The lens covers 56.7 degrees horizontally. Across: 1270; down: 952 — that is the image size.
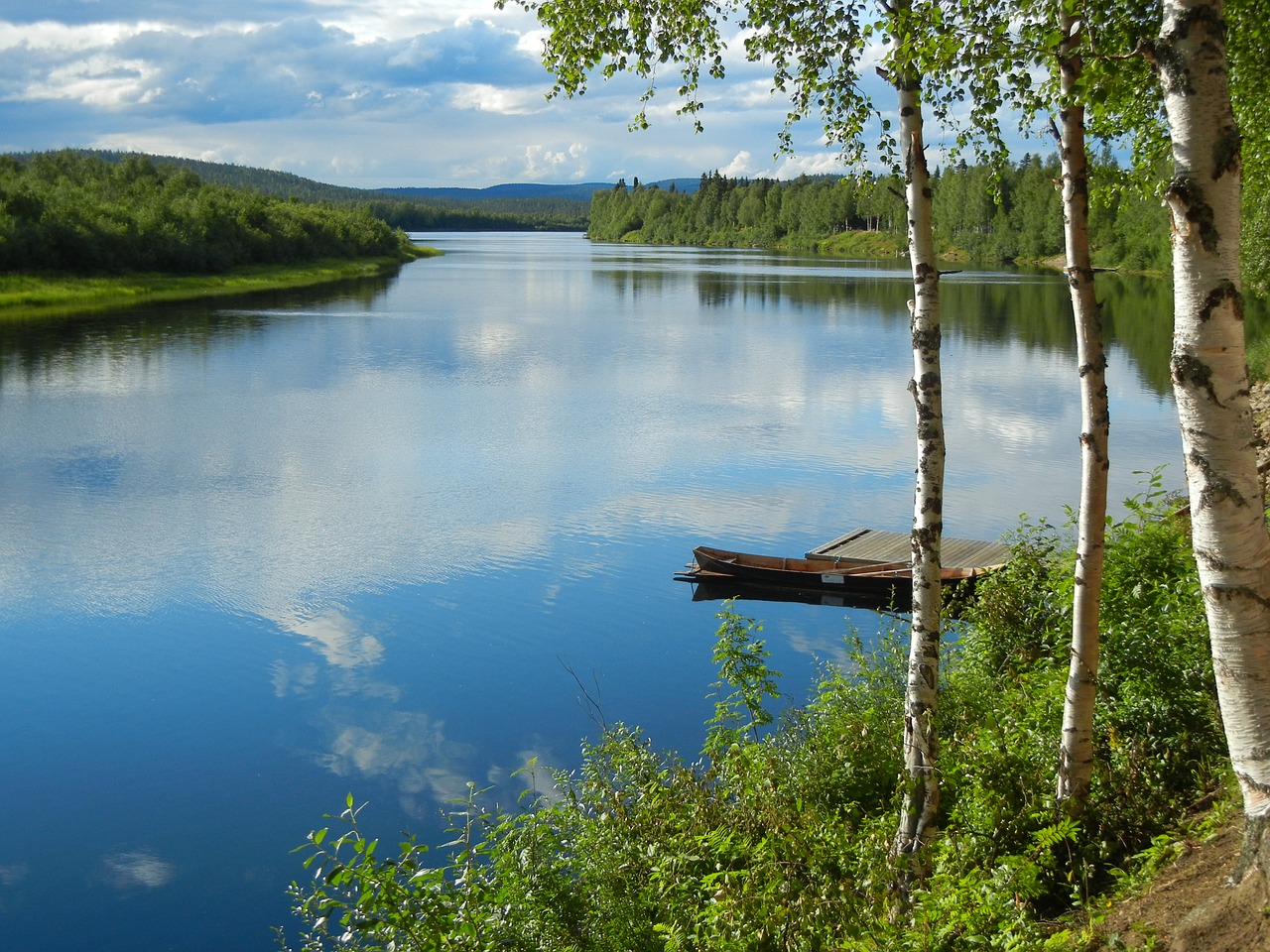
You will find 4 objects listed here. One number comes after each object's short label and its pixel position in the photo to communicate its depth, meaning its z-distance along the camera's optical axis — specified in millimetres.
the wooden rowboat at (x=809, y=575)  16125
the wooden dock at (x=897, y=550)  16234
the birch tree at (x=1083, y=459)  6336
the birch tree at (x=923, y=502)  6688
